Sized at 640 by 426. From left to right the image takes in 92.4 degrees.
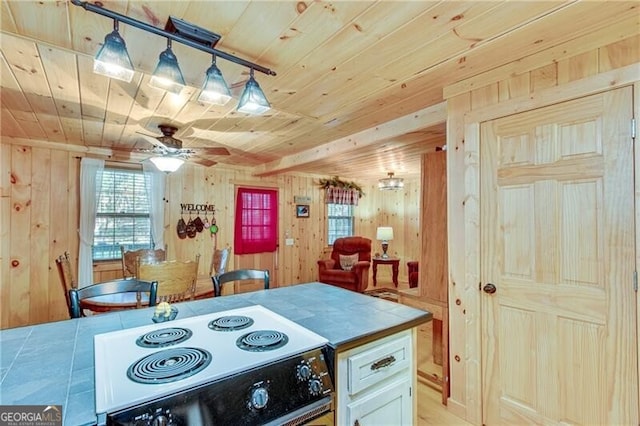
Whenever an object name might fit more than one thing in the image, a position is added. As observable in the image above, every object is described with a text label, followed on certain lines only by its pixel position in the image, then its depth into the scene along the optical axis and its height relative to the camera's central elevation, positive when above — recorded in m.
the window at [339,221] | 6.54 -0.14
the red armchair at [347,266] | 5.14 -0.91
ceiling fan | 2.78 +0.61
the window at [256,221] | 5.07 -0.11
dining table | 2.60 -0.76
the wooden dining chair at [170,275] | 2.37 -0.48
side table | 6.36 -1.01
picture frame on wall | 5.86 +0.09
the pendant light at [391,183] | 5.77 +0.60
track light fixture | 1.21 +0.66
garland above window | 6.27 +0.50
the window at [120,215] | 3.97 -0.01
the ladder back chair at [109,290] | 1.65 -0.46
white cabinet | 1.25 -0.74
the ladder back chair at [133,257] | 3.68 -0.54
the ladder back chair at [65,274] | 2.70 -0.53
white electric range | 0.86 -0.51
